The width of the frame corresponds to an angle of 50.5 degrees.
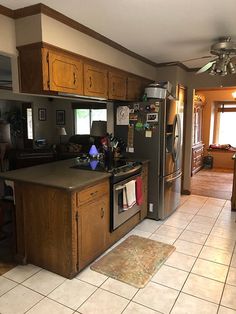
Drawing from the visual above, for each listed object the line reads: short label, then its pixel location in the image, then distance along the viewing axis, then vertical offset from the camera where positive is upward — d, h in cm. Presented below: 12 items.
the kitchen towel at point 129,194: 297 -81
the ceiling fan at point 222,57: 296 +87
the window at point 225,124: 781 +11
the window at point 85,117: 656 +27
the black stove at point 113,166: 286 -48
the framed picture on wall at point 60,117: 847 +32
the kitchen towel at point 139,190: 324 -82
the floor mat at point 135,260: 238 -140
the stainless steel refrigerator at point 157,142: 348 -21
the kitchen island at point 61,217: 227 -87
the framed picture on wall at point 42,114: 854 +43
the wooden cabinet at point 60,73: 233 +56
